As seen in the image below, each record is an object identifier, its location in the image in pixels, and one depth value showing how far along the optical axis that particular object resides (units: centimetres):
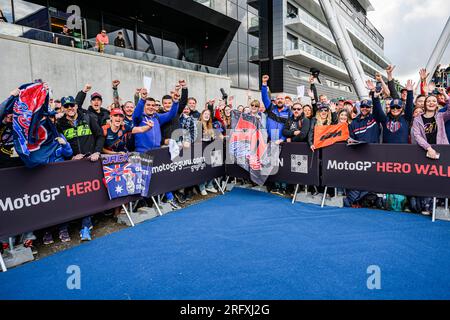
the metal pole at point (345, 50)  1530
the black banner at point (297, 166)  671
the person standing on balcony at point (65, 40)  1219
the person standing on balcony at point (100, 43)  1373
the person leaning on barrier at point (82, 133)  507
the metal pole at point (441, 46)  1634
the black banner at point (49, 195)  395
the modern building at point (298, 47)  2873
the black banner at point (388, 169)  535
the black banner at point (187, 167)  620
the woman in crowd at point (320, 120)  670
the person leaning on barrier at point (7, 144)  411
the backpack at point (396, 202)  591
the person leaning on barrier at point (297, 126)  689
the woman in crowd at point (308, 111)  728
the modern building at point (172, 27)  1351
